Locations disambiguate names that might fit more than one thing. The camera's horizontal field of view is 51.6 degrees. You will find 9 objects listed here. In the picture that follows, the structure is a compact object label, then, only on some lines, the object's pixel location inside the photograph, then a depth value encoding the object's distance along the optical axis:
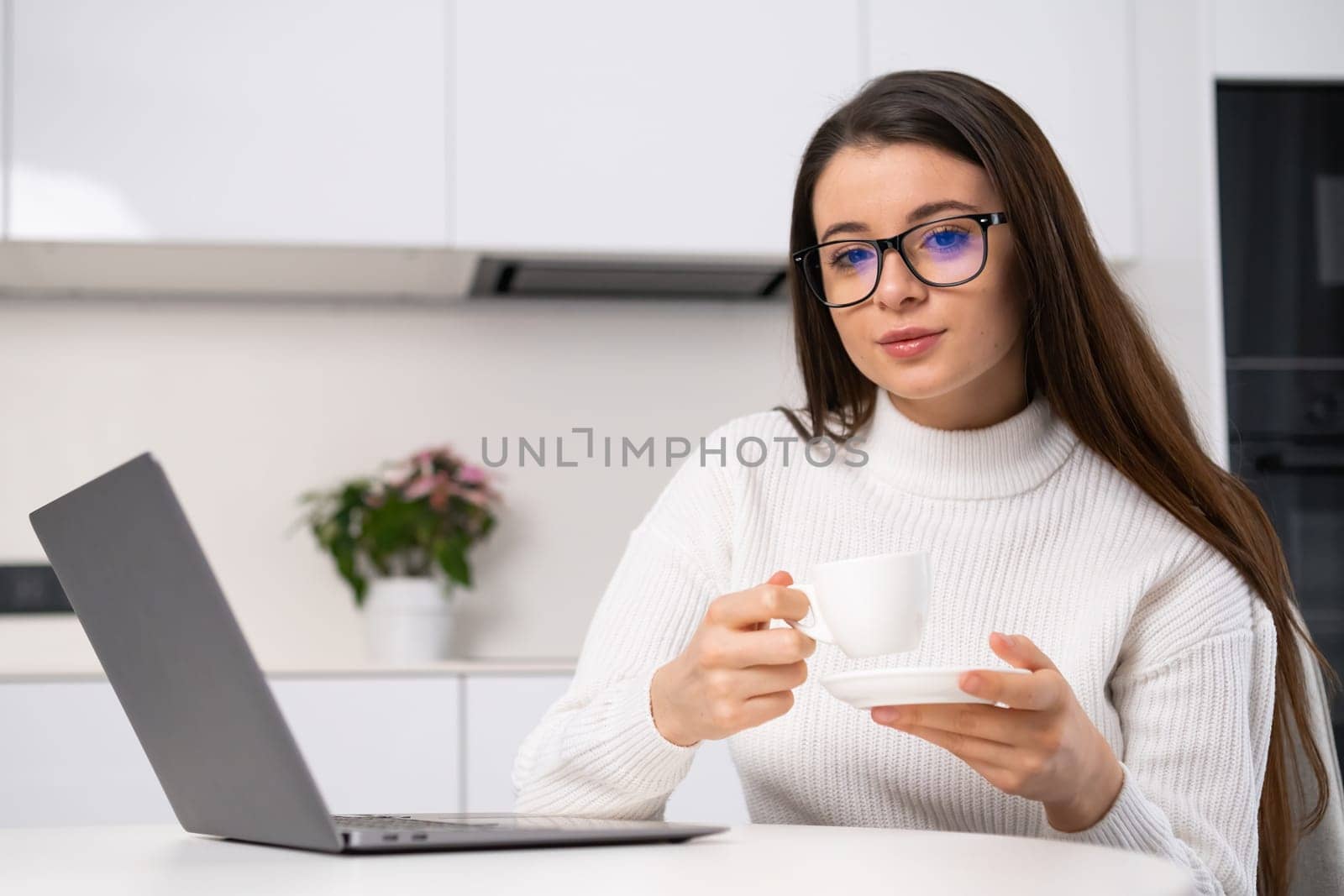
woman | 1.14
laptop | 0.70
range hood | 2.40
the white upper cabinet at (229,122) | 2.31
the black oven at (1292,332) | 2.40
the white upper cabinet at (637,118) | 2.41
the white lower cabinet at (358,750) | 2.17
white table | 0.67
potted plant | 2.49
